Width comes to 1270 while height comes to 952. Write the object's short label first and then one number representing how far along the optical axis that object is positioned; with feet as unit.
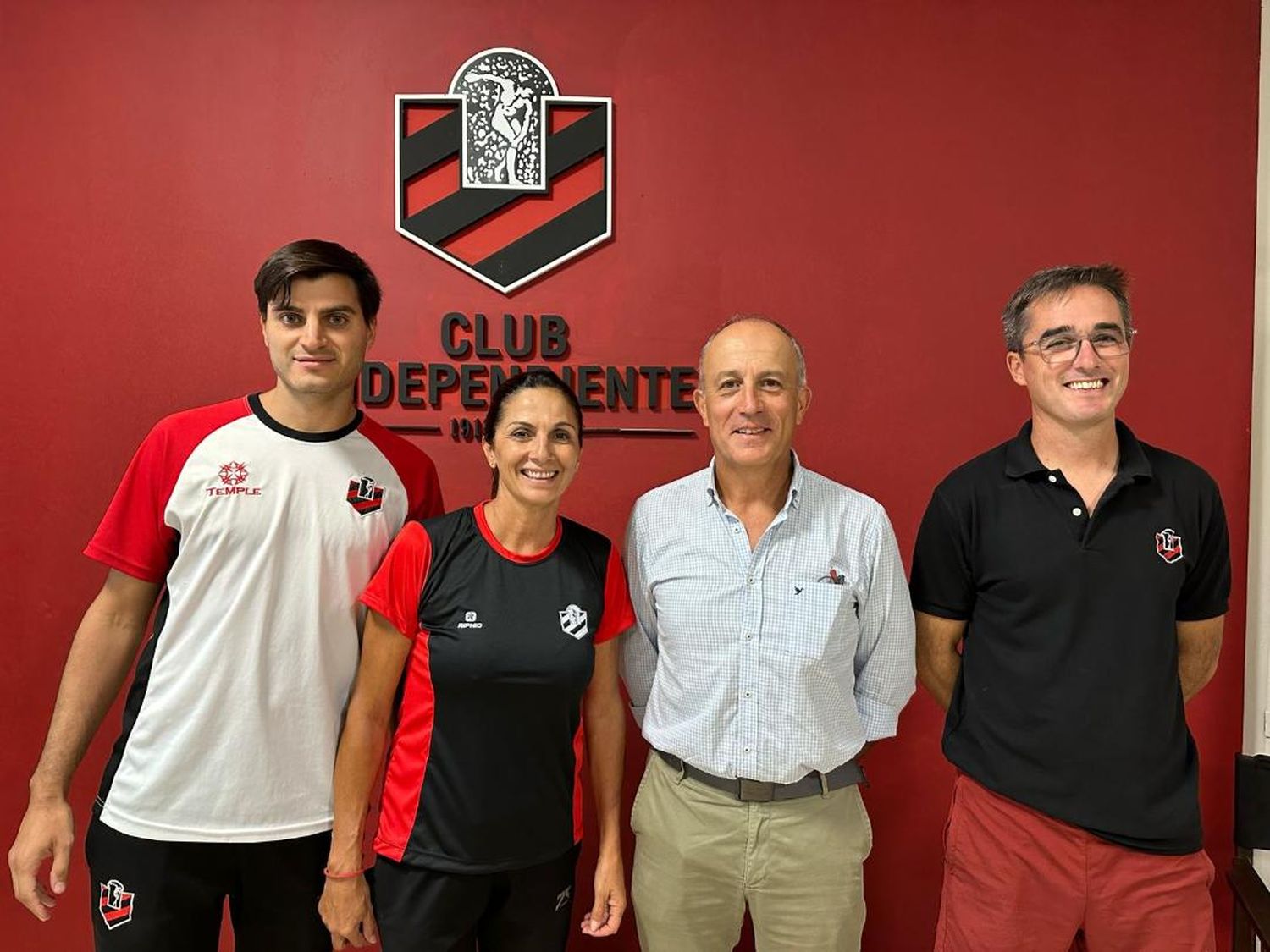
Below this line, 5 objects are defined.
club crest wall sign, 7.02
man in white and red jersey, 4.93
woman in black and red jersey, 4.90
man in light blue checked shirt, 5.26
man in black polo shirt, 5.11
